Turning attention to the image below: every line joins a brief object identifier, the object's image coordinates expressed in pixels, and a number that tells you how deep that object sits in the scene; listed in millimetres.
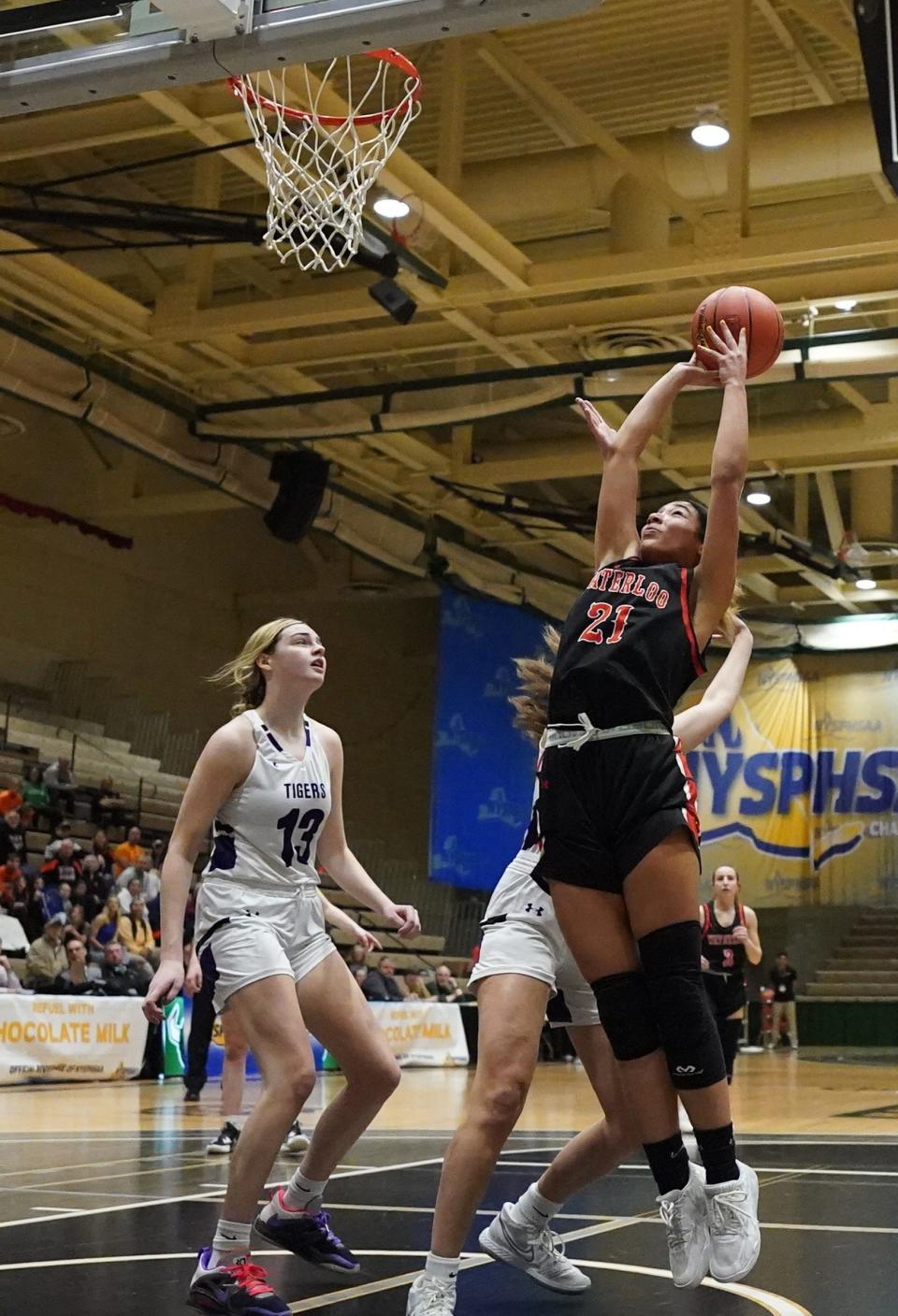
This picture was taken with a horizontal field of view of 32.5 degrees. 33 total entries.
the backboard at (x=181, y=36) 5668
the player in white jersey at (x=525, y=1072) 3721
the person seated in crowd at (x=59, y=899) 16984
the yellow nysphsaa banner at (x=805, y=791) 27562
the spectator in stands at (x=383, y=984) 18562
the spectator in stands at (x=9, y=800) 18641
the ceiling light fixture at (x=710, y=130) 12820
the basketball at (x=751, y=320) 4406
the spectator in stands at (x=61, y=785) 20531
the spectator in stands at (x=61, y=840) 17656
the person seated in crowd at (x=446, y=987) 20844
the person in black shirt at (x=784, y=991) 26219
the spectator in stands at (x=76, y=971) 15195
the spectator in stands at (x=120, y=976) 15414
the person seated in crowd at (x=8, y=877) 16984
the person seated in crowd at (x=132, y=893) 17000
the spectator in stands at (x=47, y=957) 15172
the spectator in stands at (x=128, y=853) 19203
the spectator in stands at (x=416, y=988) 20062
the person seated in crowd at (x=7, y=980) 14227
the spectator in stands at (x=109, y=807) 21219
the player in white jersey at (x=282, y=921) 4320
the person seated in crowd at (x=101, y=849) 18742
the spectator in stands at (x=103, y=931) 16297
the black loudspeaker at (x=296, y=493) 19062
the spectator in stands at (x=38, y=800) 19969
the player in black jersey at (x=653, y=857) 3623
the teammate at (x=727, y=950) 11016
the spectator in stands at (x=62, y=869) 17375
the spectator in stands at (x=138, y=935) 16453
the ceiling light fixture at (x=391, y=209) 12539
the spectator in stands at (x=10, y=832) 18031
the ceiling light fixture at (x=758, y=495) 20797
